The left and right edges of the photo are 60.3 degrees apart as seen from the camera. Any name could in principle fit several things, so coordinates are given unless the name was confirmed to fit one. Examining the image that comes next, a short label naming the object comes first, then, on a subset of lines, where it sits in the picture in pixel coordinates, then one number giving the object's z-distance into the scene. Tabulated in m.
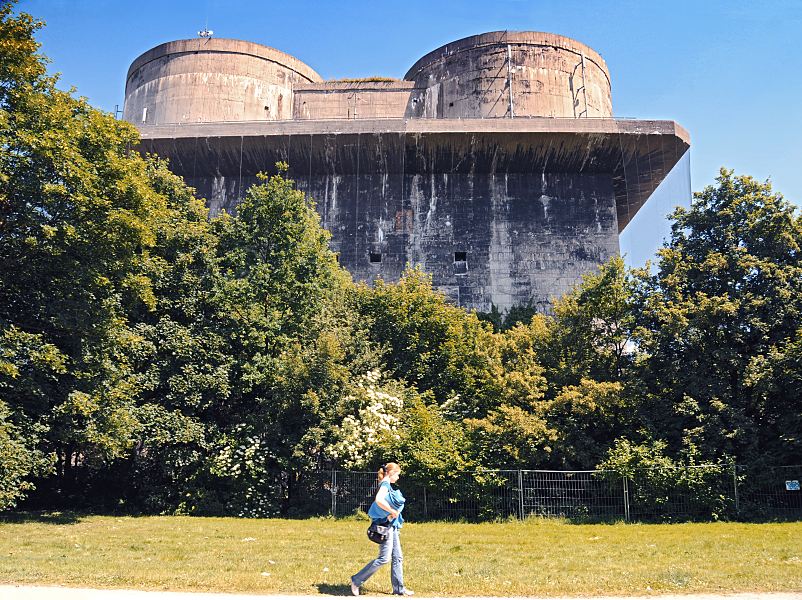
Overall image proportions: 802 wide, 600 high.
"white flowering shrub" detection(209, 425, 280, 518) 20.00
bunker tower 36.34
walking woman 8.03
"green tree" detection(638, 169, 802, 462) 18.27
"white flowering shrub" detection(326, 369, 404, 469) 19.80
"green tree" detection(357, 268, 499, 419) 23.84
